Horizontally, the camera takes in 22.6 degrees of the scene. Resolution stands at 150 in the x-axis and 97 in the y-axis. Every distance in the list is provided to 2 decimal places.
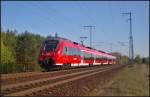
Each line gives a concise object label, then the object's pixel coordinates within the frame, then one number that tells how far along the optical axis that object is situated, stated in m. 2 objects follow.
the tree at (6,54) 80.38
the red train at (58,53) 37.44
